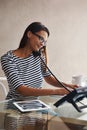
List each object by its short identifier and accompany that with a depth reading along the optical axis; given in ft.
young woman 5.91
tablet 4.36
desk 4.06
